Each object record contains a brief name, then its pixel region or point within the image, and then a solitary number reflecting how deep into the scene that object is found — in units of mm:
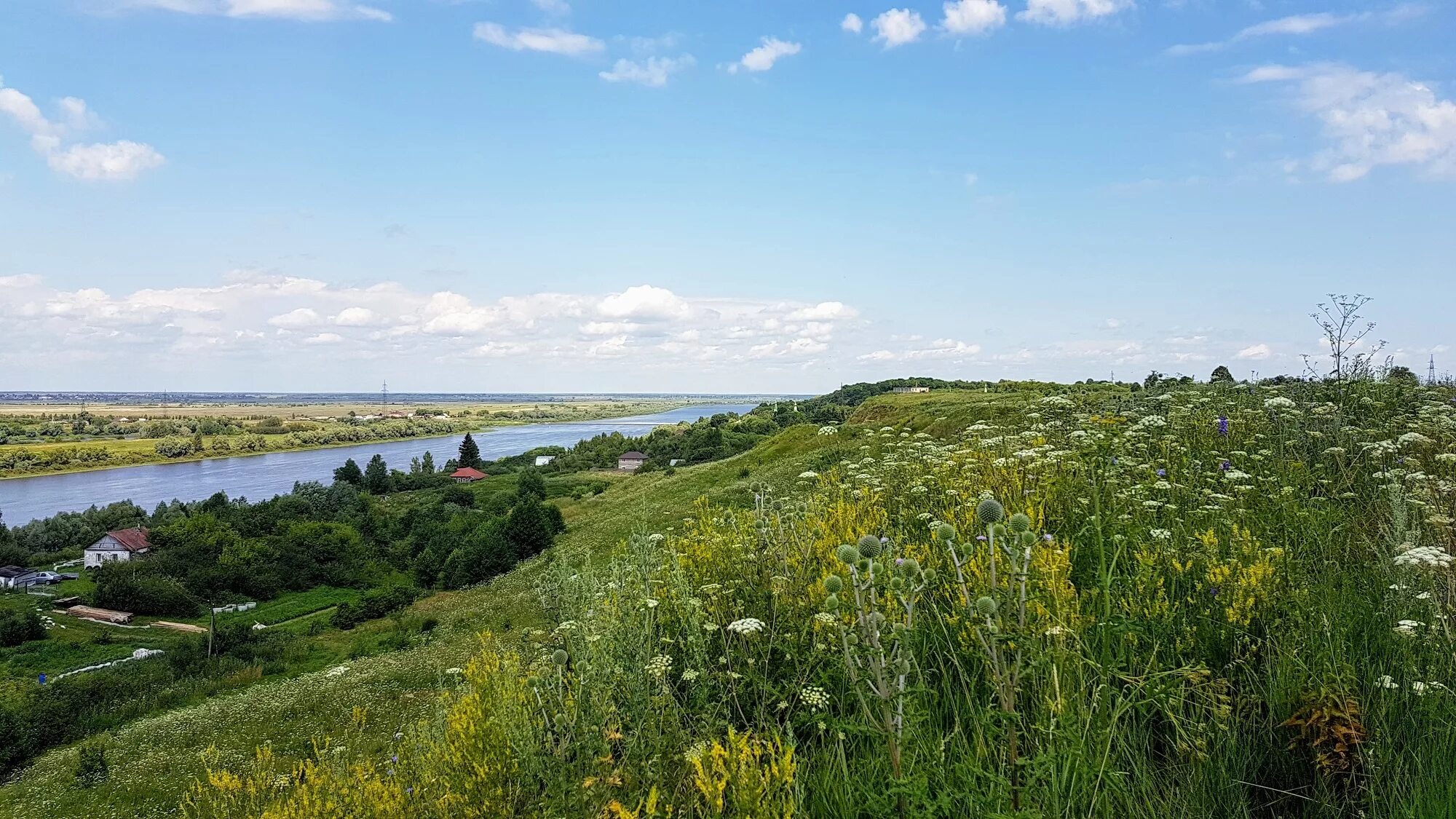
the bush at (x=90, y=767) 21484
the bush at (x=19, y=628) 56312
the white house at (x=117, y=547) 78312
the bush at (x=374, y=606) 56625
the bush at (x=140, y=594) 68188
